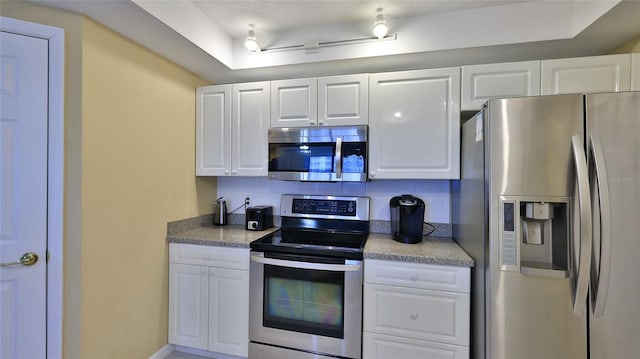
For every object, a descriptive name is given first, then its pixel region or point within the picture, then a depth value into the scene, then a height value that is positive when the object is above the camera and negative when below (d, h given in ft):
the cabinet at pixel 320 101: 6.71 +2.03
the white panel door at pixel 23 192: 4.50 -0.24
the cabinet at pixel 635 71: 5.32 +2.19
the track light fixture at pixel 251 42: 6.56 +3.37
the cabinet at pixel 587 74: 5.40 +2.20
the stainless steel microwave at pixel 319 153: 6.63 +0.68
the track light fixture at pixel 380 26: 5.74 +3.30
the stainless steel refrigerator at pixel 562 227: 3.84 -0.70
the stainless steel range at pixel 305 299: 5.64 -2.64
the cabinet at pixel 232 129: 7.41 +1.42
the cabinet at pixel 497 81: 5.78 +2.18
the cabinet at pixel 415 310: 5.19 -2.61
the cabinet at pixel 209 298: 6.29 -2.87
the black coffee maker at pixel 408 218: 6.28 -0.91
